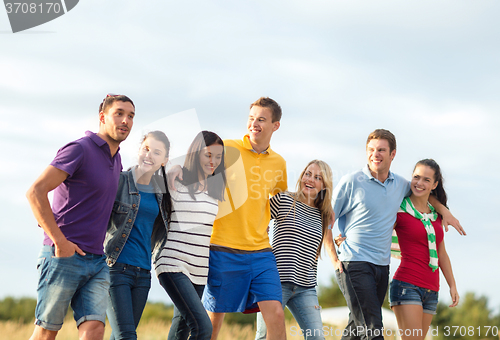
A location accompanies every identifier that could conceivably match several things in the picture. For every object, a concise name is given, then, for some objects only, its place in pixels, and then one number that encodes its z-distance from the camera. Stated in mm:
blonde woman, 5047
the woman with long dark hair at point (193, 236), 4371
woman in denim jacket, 4223
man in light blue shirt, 5332
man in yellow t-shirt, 4766
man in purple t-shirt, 3647
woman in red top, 5605
